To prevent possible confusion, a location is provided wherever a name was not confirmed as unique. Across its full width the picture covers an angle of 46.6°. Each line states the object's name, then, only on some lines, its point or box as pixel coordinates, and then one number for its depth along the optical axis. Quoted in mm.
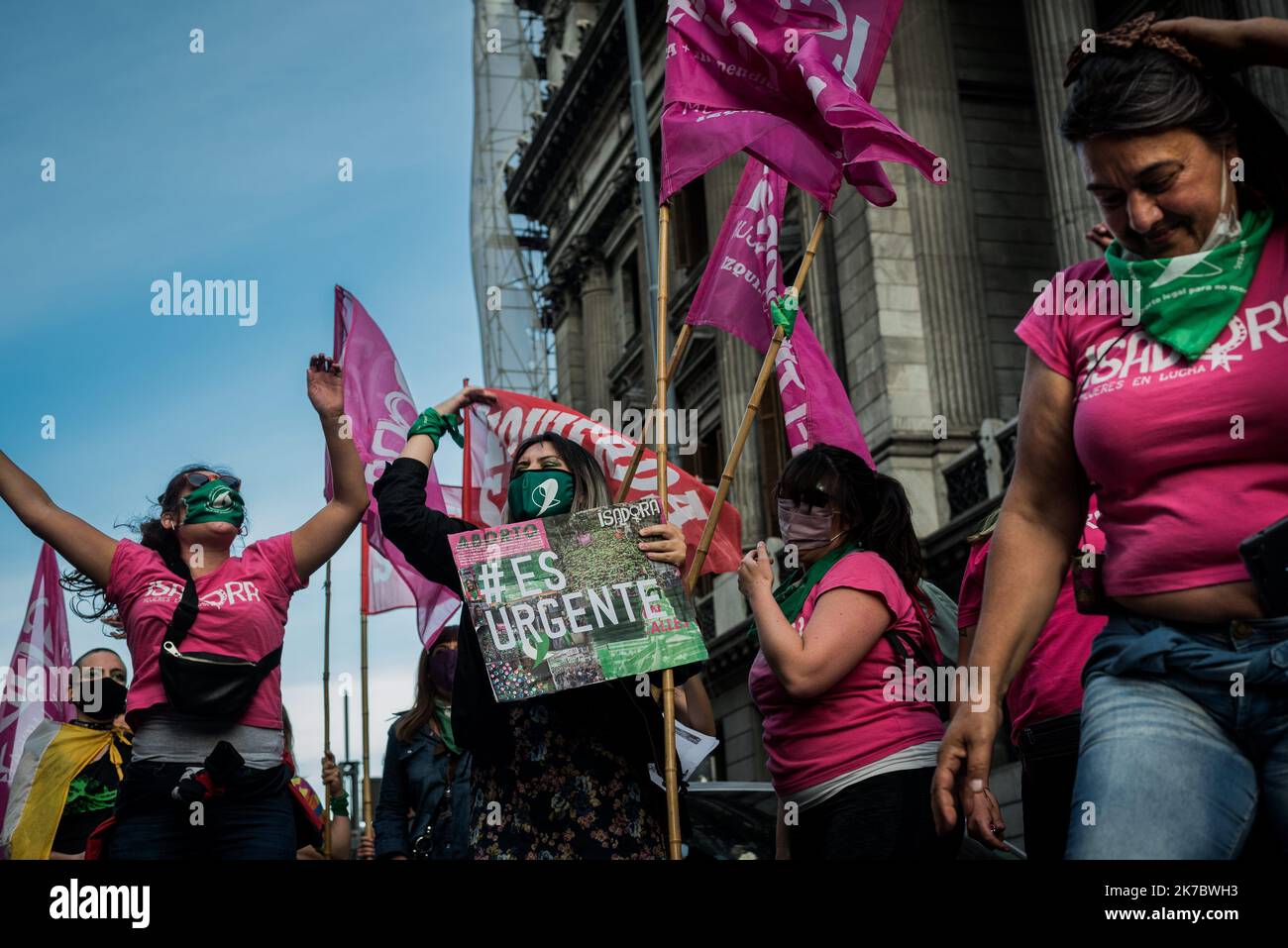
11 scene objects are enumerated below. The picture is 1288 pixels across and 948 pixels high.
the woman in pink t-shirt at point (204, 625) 4293
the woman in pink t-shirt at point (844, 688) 3758
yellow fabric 6312
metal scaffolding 38188
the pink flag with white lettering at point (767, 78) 5699
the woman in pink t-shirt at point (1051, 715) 4203
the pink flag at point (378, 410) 7398
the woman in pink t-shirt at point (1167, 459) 2275
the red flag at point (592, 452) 6754
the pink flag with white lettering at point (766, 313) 6344
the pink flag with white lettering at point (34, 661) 7712
